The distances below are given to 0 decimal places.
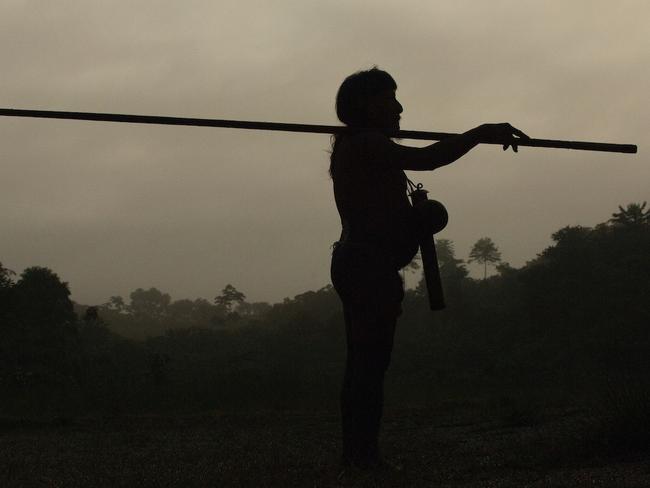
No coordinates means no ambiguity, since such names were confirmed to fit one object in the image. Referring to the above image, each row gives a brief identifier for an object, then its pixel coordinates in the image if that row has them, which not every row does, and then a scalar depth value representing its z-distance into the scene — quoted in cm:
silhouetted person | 381
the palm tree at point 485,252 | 5366
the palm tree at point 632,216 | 2328
